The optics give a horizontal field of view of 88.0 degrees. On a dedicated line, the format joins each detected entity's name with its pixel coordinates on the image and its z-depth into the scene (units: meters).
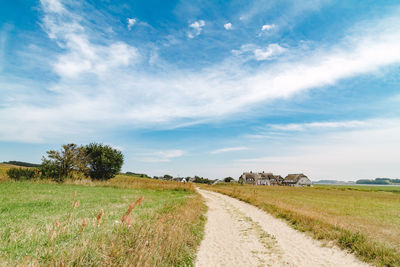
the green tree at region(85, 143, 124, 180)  45.06
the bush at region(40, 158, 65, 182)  34.75
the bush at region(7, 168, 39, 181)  31.92
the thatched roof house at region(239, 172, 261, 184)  131.88
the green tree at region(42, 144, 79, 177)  36.06
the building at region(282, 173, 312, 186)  128.88
